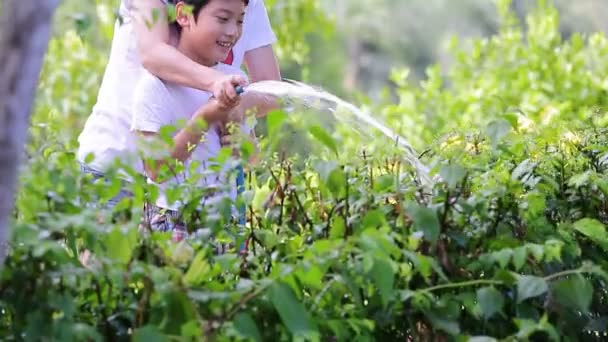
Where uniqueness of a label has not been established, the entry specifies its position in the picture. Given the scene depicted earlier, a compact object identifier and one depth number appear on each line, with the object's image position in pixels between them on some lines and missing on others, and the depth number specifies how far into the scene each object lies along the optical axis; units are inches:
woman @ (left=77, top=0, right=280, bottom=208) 303.0
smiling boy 303.6
